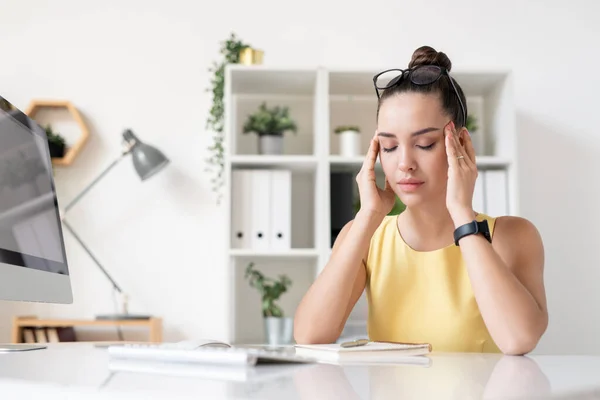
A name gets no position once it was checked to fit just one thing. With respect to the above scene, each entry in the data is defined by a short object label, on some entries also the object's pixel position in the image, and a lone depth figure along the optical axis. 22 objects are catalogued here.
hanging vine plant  2.97
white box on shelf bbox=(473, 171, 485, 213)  2.77
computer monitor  1.25
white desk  0.62
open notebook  0.96
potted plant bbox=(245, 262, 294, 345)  2.73
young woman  1.48
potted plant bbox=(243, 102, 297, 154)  2.85
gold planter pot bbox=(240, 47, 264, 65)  2.88
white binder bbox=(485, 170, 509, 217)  2.77
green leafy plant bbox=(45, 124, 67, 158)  3.05
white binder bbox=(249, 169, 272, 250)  2.78
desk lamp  2.96
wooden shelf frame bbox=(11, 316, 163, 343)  2.82
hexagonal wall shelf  3.07
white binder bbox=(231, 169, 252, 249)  2.77
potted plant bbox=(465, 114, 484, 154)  2.87
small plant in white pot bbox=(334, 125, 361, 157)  2.86
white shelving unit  2.76
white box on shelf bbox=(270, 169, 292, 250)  2.79
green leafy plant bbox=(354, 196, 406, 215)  2.68
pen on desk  1.05
